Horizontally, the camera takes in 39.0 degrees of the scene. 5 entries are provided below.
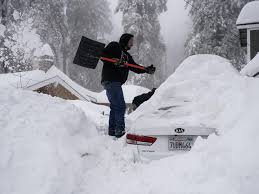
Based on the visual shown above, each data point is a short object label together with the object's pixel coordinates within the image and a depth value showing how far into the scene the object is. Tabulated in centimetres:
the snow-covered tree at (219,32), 2626
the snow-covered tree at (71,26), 3412
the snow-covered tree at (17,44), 2094
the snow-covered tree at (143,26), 3512
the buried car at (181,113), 420
